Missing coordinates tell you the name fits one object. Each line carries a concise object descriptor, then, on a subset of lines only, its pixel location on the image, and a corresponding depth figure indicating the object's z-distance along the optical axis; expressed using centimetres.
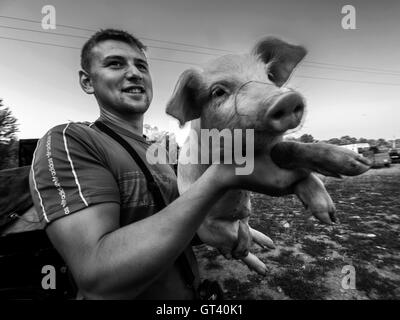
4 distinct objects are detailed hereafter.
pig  45
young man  44
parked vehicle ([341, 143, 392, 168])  1134
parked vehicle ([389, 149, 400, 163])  1508
